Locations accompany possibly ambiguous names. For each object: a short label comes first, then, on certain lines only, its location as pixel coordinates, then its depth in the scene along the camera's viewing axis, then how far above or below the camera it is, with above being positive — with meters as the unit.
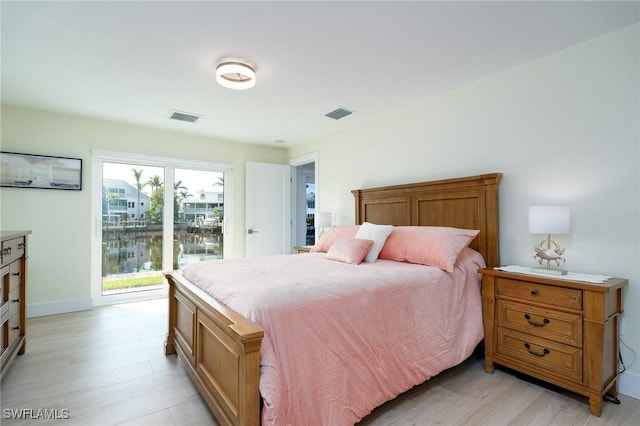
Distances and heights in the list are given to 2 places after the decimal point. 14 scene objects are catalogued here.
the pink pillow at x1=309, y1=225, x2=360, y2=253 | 3.27 -0.23
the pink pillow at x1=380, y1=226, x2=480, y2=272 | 2.31 -0.25
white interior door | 5.04 +0.07
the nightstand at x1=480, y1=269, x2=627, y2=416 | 1.80 -0.74
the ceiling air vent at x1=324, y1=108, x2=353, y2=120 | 3.61 +1.19
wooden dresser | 2.08 -0.59
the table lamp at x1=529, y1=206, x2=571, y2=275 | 2.04 -0.07
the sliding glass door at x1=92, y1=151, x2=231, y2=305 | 4.11 -0.07
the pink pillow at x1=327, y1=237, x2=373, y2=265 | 2.53 -0.30
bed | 1.35 -0.64
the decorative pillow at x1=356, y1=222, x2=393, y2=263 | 2.66 -0.19
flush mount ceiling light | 2.47 +1.14
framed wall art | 3.46 +0.50
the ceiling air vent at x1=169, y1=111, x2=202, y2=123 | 3.71 +1.20
